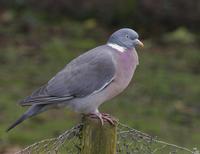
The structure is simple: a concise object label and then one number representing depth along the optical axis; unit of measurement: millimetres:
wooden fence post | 7676
